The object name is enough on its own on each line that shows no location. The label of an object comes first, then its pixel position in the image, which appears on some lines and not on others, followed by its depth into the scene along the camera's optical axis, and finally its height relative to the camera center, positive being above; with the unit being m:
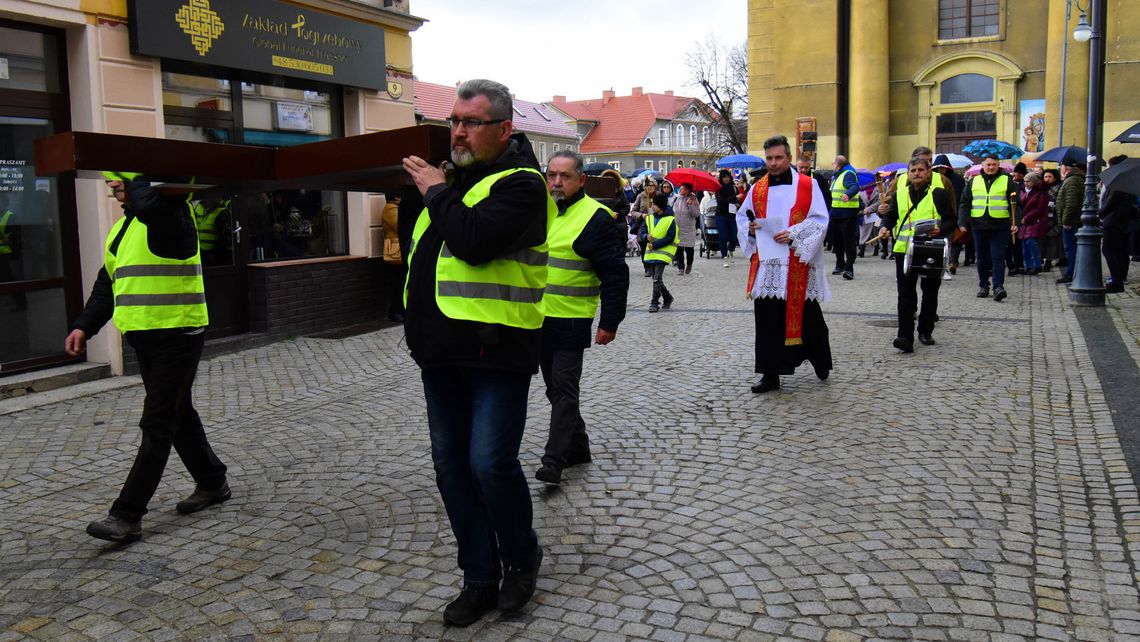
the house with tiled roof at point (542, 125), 63.72 +8.50
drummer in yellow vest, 9.27 -0.03
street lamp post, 12.13 -0.35
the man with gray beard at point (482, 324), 3.36 -0.32
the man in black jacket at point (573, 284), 5.39 -0.30
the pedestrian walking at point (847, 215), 16.08 +0.16
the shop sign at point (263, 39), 9.27 +2.04
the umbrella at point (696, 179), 19.67 +0.96
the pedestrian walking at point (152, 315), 4.65 -0.37
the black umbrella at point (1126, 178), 11.48 +0.48
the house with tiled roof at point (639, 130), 95.50 +9.72
